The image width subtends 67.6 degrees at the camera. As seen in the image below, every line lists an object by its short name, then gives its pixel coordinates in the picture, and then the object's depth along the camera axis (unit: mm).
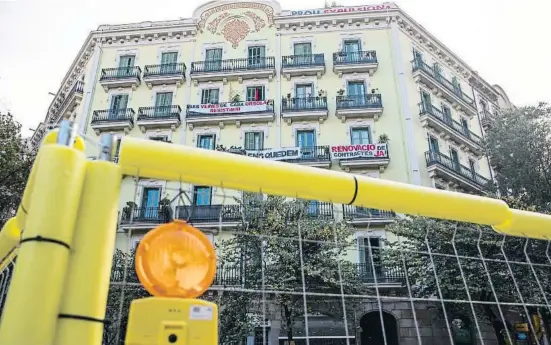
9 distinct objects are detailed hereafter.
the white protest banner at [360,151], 17750
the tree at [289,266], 11742
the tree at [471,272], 11612
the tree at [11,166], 13062
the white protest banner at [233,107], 19219
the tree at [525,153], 16547
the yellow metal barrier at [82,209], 1280
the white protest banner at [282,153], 17984
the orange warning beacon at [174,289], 1389
